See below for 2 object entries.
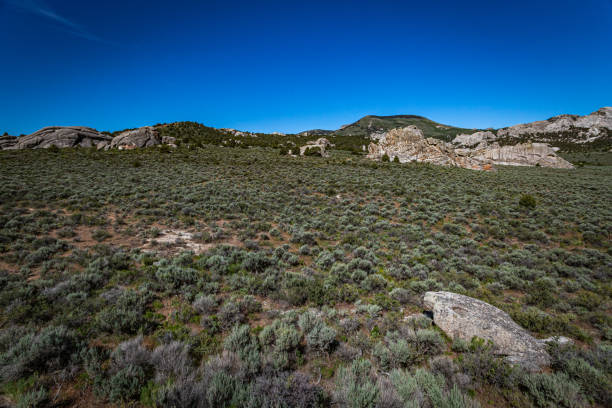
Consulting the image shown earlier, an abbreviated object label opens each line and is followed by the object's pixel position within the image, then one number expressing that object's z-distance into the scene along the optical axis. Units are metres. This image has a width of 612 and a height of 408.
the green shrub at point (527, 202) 15.24
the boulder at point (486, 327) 3.89
